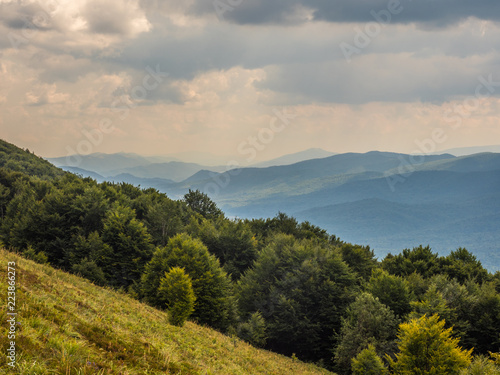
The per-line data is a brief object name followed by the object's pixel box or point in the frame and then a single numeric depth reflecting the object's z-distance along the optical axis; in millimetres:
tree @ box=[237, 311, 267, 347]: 38688
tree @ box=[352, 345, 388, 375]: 27844
